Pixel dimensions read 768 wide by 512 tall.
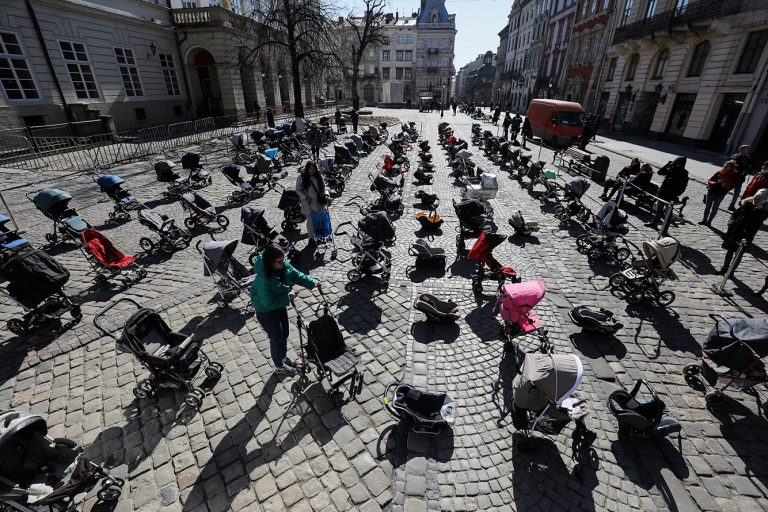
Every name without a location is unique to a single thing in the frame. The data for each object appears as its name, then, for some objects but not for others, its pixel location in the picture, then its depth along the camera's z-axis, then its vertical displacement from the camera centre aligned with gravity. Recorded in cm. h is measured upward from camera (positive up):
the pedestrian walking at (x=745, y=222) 792 -263
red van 2261 -169
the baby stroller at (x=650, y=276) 676 -339
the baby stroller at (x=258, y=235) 824 -315
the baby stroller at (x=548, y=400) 400 -324
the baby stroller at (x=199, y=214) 1016 -335
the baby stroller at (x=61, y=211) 829 -287
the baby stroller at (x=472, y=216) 884 -283
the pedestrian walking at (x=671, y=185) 1074 -256
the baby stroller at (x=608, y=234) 862 -317
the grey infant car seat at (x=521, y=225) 1023 -353
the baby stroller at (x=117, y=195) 1069 -307
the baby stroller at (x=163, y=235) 889 -346
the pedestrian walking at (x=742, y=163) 1033 -183
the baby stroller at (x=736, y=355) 463 -317
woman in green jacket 455 -244
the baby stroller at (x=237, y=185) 1248 -323
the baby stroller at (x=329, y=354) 487 -340
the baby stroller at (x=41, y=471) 323 -344
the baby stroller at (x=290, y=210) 980 -323
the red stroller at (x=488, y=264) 707 -325
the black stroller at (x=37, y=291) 576 -309
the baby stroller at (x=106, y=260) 736 -339
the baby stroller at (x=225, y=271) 662 -329
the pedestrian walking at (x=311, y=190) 845 -224
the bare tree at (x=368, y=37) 3692 +508
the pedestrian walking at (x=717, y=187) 1003 -244
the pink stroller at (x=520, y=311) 558 -318
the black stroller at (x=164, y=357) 462 -337
